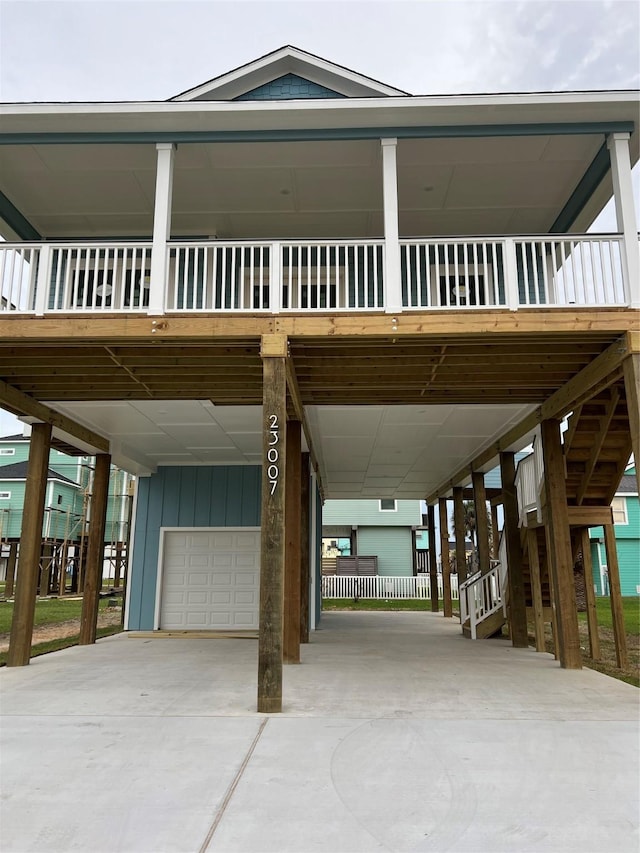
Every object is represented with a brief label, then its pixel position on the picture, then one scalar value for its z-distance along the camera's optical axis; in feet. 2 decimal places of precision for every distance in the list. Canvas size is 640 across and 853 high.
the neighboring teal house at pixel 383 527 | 97.19
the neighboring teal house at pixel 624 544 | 101.81
